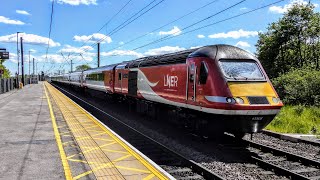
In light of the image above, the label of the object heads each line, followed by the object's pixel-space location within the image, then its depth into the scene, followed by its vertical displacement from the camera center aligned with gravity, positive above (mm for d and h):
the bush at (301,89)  16096 -501
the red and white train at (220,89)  7573 -277
